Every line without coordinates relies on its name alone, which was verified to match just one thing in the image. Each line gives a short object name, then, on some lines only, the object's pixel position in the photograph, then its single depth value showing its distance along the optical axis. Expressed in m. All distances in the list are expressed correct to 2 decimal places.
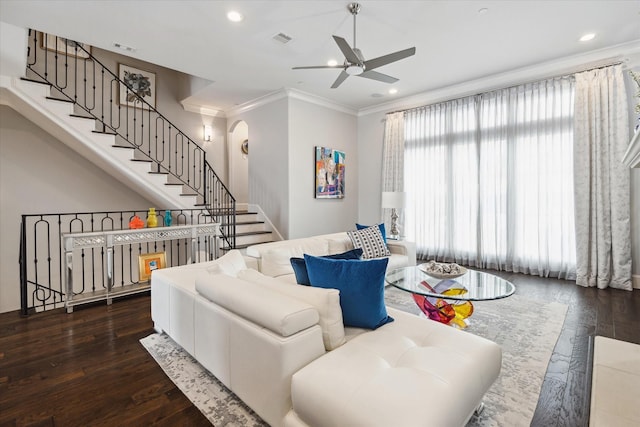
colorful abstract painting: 6.02
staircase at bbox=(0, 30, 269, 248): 4.21
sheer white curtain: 4.51
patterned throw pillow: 4.11
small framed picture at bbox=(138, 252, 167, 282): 4.21
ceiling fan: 2.94
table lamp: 5.02
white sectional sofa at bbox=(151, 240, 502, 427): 1.23
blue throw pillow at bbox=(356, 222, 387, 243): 4.40
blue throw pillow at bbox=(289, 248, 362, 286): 2.13
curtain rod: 4.04
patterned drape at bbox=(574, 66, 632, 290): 3.97
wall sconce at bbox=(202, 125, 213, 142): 6.73
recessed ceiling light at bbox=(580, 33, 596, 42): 3.69
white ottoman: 1.17
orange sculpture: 4.20
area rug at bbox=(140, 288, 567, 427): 1.76
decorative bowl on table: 2.86
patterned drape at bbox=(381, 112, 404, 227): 6.14
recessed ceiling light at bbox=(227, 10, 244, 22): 3.21
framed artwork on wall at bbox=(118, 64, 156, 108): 5.84
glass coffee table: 2.53
